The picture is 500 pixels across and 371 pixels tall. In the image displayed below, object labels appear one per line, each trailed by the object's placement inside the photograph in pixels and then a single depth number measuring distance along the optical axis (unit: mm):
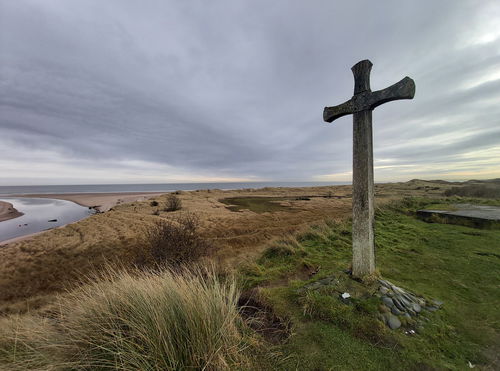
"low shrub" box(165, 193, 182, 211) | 16672
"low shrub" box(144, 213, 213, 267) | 5465
